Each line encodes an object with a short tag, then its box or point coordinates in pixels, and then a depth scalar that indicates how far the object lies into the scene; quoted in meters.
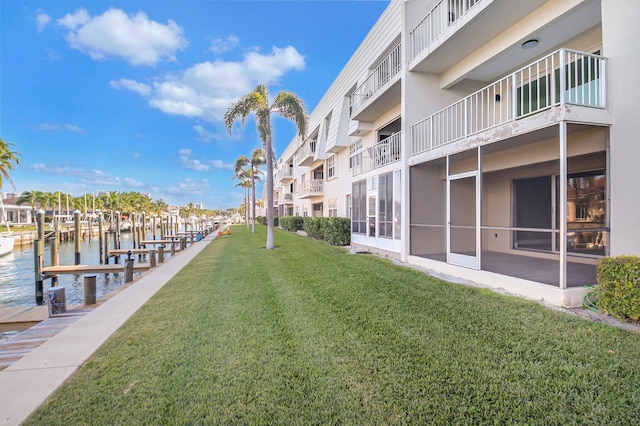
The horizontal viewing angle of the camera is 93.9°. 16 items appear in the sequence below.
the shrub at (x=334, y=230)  15.50
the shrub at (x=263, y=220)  42.74
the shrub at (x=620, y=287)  4.30
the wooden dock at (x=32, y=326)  4.47
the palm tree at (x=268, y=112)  14.69
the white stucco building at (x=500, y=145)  5.27
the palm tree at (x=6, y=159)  29.05
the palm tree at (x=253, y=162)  32.31
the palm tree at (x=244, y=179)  38.43
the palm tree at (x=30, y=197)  63.31
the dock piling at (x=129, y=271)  9.81
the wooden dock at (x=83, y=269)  11.68
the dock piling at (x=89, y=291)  6.89
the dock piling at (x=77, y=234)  16.45
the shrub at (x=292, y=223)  28.38
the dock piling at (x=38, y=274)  11.00
